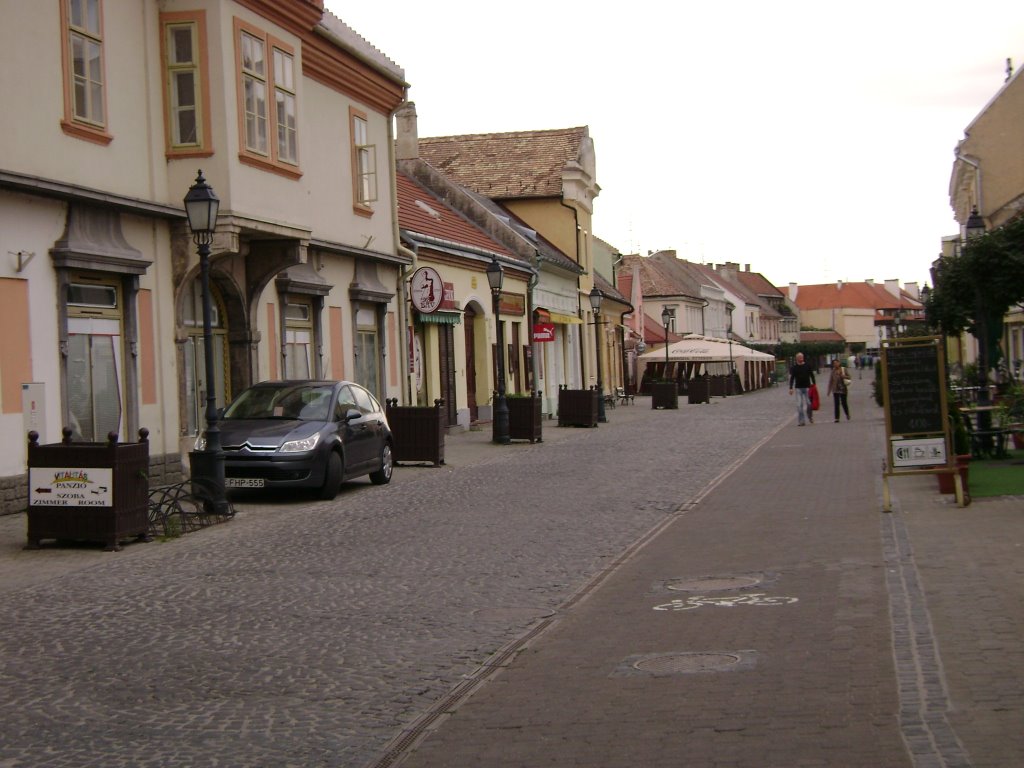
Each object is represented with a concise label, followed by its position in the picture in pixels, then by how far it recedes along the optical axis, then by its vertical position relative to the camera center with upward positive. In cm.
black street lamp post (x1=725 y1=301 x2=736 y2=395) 11355 +705
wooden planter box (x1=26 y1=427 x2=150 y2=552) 1249 -71
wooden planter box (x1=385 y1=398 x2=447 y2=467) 2238 -51
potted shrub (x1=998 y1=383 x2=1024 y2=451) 1791 -43
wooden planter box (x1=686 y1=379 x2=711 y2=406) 5600 -9
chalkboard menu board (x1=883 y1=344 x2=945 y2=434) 1477 -9
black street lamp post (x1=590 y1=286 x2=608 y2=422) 3856 +158
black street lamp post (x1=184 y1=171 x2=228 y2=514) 1507 +11
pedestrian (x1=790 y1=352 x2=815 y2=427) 3334 +7
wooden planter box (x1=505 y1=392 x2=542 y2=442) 2855 -46
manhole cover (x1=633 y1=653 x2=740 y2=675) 716 -148
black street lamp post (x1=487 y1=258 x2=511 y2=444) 2742 +17
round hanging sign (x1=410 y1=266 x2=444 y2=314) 2738 +228
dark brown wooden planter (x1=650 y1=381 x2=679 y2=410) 5022 -11
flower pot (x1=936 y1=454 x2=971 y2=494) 1491 -115
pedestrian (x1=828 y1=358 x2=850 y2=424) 3450 +2
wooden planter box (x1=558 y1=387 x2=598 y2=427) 3541 -31
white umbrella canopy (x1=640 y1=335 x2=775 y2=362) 6128 +174
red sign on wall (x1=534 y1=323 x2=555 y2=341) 4047 +193
